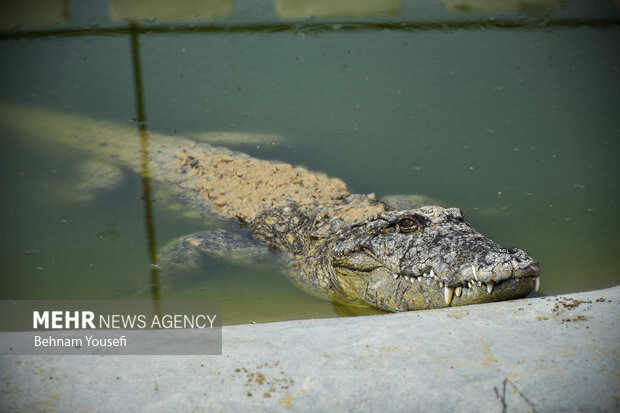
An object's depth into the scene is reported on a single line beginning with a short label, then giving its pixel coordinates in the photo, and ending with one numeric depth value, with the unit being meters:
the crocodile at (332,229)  4.48
